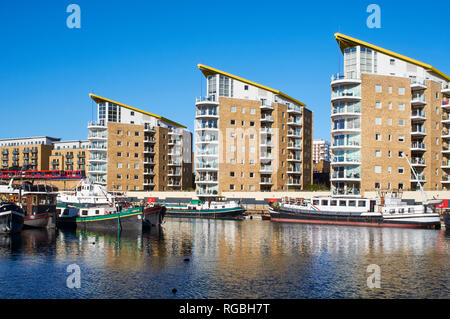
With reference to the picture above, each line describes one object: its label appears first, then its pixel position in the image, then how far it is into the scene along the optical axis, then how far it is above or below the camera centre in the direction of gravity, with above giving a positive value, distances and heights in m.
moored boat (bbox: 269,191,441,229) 65.31 -4.19
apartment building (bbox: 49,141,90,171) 178.88 +9.55
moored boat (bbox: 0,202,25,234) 55.41 -3.93
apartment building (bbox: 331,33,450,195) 81.75 +10.51
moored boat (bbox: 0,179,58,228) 61.81 -2.66
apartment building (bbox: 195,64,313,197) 98.12 +8.97
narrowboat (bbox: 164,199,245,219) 81.56 -4.61
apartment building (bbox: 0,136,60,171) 183.62 +11.56
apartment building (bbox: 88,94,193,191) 115.56 +7.73
